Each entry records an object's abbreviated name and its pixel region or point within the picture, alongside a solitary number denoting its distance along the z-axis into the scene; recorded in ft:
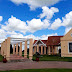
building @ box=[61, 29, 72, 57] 51.46
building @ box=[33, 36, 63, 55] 63.20
